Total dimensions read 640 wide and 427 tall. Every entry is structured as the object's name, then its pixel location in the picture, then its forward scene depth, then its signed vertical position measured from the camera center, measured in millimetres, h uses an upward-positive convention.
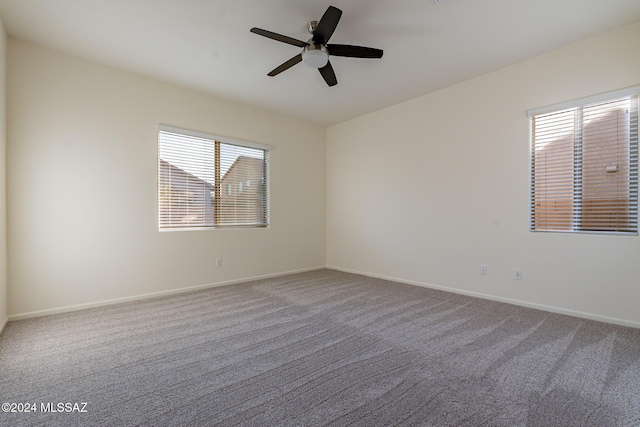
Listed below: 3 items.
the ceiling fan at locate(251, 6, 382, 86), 2328 +1462
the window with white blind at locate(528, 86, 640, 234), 2783 +490
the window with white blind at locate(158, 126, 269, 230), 3930 +421
